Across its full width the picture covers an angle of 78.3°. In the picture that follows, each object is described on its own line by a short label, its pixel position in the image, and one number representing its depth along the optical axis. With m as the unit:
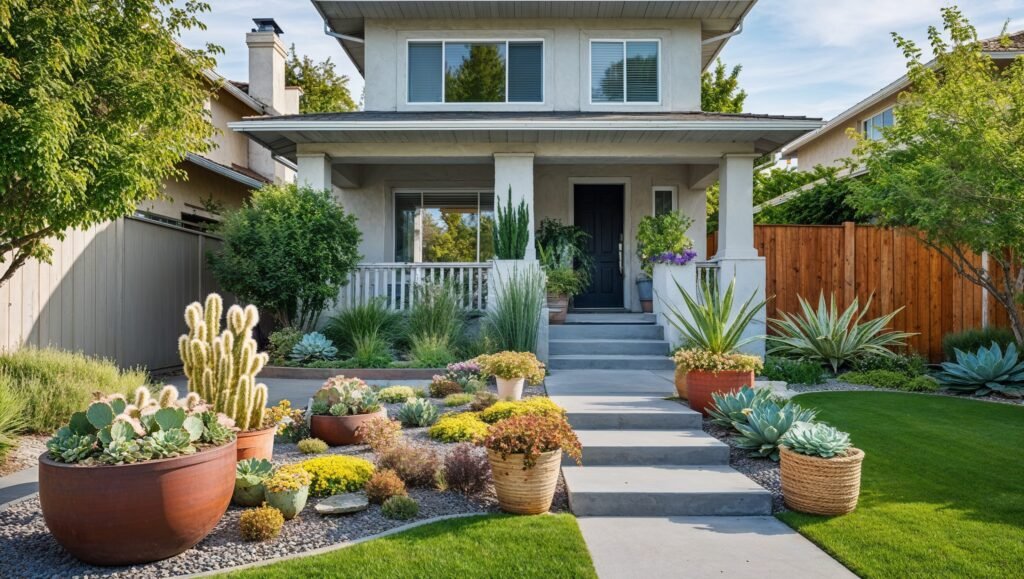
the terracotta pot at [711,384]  5.94
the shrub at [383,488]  3.95
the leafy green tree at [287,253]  8.80
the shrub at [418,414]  5.70
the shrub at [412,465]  4.27
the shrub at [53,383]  5.34
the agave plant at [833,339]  9.03
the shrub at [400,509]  3.79
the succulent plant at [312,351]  8.52
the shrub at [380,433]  4.67
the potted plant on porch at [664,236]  9.45
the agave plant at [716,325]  6.43
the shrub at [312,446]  4.88
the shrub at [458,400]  6.39
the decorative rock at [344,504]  3.75
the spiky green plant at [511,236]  9.41
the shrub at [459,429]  5.16
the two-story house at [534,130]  9.88
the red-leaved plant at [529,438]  3.85
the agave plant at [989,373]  7.88
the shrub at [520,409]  5.43
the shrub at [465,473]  4.21
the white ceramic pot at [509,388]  6.35
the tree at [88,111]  4.77
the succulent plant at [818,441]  4.07
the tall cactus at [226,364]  4.14
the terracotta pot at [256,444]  4.14
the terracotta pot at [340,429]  5.09
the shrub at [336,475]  3.99
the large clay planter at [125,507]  3.01
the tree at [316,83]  24.23
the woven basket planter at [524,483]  3.86
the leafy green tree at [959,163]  7.68
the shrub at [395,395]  6.71
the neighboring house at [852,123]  13.94
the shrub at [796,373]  8.48
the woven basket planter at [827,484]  3.97
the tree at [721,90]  20.64
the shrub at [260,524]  3.41
